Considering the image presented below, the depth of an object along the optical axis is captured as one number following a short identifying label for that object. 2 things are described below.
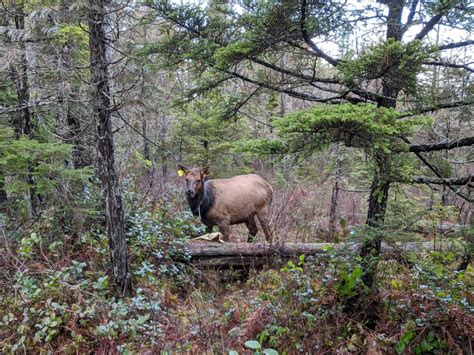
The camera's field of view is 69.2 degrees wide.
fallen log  6.23
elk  7.12
